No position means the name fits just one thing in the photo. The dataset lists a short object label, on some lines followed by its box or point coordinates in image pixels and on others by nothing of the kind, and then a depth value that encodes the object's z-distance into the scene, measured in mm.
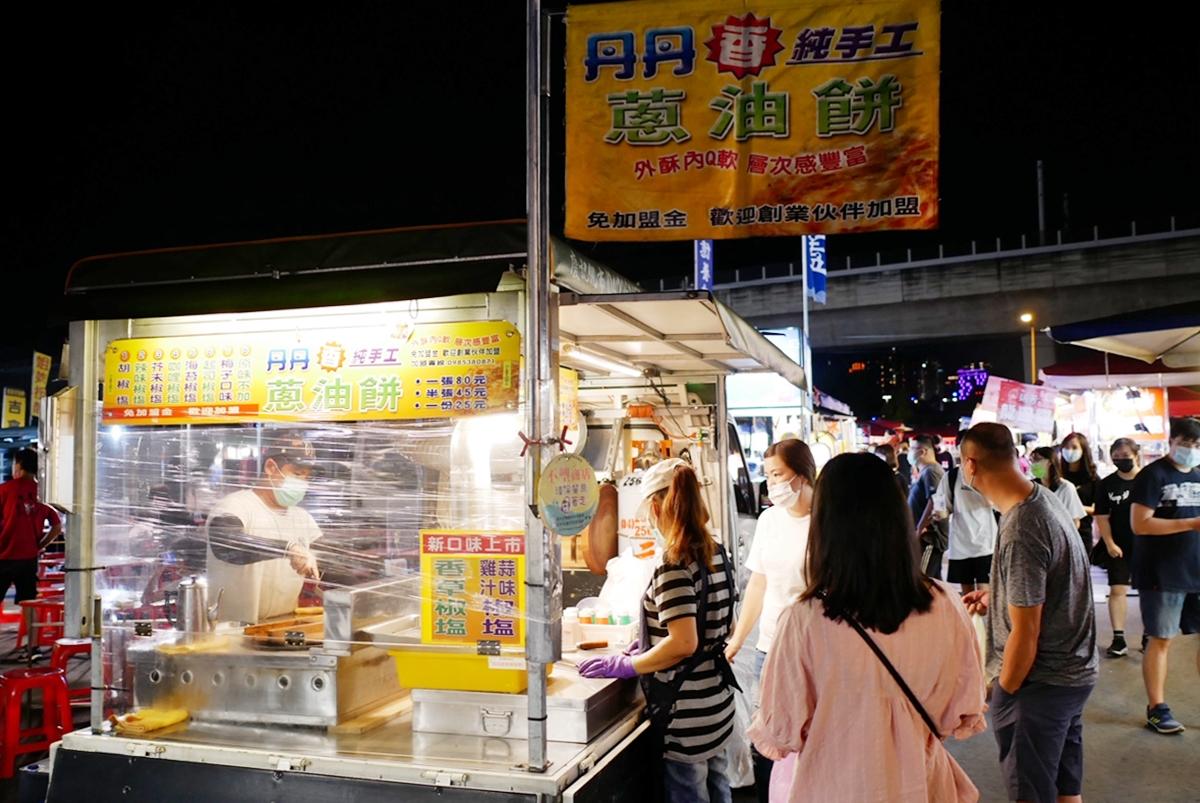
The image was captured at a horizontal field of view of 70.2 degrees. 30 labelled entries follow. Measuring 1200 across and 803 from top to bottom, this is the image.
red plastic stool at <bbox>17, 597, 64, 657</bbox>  8414
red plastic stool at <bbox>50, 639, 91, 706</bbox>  7055
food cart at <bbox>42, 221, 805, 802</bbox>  3781
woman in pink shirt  2352
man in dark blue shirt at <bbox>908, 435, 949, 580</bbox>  8781
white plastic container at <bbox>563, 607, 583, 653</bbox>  5086
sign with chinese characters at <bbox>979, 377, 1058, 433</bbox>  12219
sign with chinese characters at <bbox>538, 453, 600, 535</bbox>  3416
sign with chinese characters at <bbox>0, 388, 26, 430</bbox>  21795
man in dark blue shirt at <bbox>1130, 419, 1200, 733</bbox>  6023
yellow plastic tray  3848
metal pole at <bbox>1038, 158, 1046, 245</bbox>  29969
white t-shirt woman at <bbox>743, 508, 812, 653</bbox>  4492
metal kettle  4371
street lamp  20578
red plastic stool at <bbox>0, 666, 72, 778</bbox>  5871
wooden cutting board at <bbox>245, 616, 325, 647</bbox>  4258
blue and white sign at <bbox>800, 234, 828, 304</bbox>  18891
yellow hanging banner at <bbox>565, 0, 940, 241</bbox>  3520
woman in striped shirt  3848
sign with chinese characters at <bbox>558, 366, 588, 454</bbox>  5680
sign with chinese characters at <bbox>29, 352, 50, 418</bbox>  17983
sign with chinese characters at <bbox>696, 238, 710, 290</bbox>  17891
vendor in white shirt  4324
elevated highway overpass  23656
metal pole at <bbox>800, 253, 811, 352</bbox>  18719
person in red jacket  8852
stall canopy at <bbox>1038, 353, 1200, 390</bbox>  10711
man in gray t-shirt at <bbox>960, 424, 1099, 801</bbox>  3471
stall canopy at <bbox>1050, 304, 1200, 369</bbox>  7133
